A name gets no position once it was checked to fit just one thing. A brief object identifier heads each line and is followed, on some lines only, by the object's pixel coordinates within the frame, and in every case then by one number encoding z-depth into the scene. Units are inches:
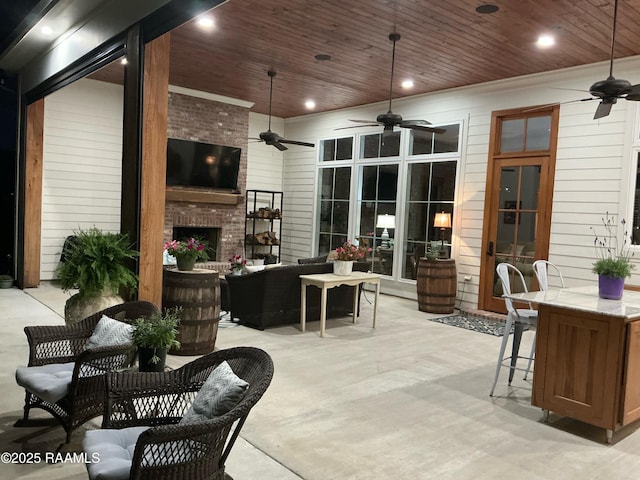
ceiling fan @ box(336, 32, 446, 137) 236.1
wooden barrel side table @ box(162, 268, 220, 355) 183.3
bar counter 128.9
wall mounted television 354.9
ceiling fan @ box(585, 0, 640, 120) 150.9
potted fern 157.6
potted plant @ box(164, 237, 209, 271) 189.5
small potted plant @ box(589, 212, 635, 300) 150.4
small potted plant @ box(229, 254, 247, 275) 256.5
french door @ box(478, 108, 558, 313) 268.2
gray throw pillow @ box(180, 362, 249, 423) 82.9
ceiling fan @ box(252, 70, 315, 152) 306.0
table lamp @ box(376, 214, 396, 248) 354.9
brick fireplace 355.9
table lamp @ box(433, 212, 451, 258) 306.5
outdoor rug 256.9
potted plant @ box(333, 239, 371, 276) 241.3
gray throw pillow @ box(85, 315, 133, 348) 123.3
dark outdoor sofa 231.3
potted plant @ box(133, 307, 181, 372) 115.2
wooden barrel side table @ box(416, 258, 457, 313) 291.7
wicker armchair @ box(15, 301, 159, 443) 111.3
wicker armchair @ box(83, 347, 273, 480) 73.7
